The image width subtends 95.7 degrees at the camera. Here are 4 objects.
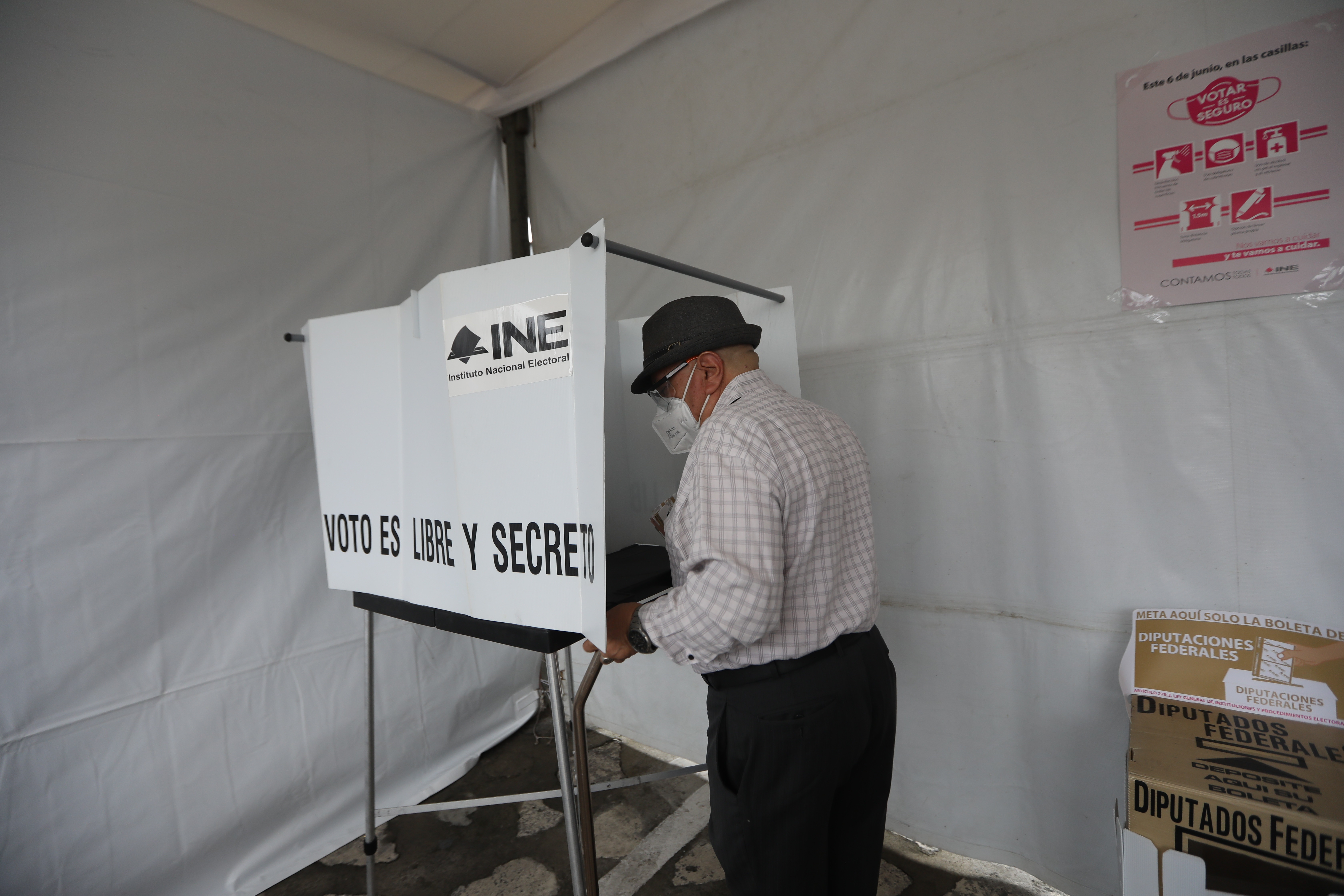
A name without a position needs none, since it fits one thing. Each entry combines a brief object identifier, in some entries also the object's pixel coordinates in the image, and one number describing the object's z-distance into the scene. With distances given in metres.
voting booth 0.97
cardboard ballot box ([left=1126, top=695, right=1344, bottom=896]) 0.95
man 0.96
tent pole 2.58
